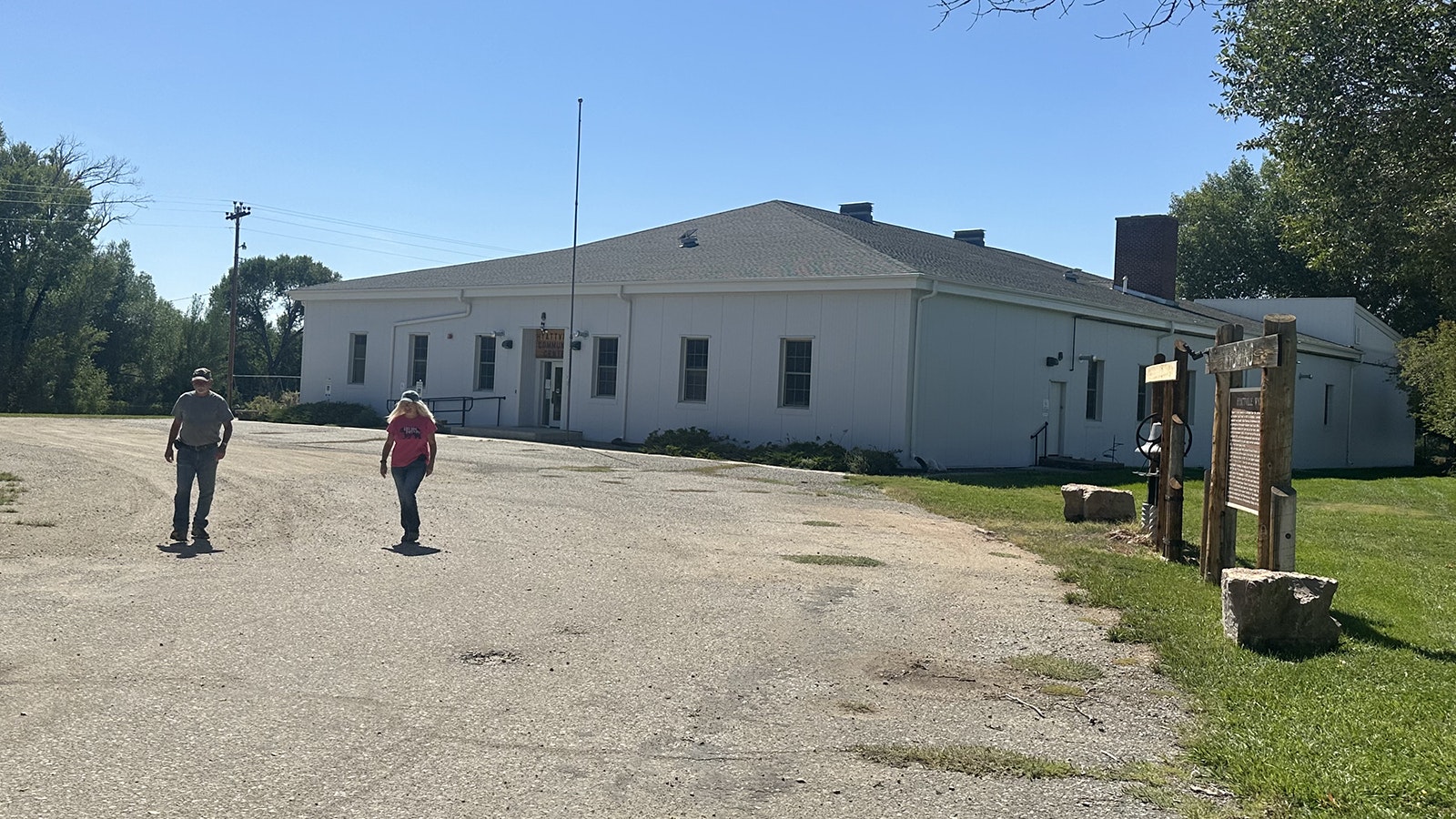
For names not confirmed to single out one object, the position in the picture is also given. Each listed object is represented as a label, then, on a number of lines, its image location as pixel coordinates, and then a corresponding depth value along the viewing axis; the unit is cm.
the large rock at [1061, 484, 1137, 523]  1528
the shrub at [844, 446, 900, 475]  2306
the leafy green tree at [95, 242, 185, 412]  6450
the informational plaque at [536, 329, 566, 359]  3047
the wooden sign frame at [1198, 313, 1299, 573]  891
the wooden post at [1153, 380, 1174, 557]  1211
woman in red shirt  1217
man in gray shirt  1180
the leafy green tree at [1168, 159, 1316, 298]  5559
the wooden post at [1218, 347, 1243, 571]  1031
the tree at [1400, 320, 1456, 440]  2735
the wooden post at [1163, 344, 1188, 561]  1193
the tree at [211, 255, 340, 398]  8238
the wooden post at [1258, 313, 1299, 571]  894
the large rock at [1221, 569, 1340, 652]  772
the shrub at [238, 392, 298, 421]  3538
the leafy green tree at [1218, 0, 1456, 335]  1408
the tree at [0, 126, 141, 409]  5612
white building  2491
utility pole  4500
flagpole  2870
